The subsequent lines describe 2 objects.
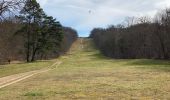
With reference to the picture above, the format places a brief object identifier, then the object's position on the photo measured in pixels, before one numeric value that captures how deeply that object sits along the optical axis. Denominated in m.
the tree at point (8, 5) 26.33
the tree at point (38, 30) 50.24
